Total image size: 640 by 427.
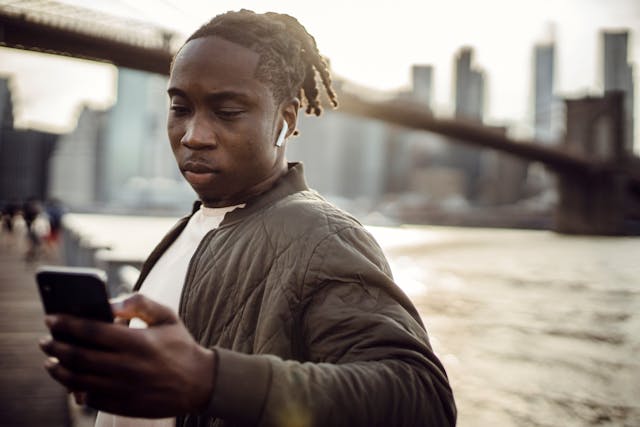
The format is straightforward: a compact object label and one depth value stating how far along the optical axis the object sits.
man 0.66
